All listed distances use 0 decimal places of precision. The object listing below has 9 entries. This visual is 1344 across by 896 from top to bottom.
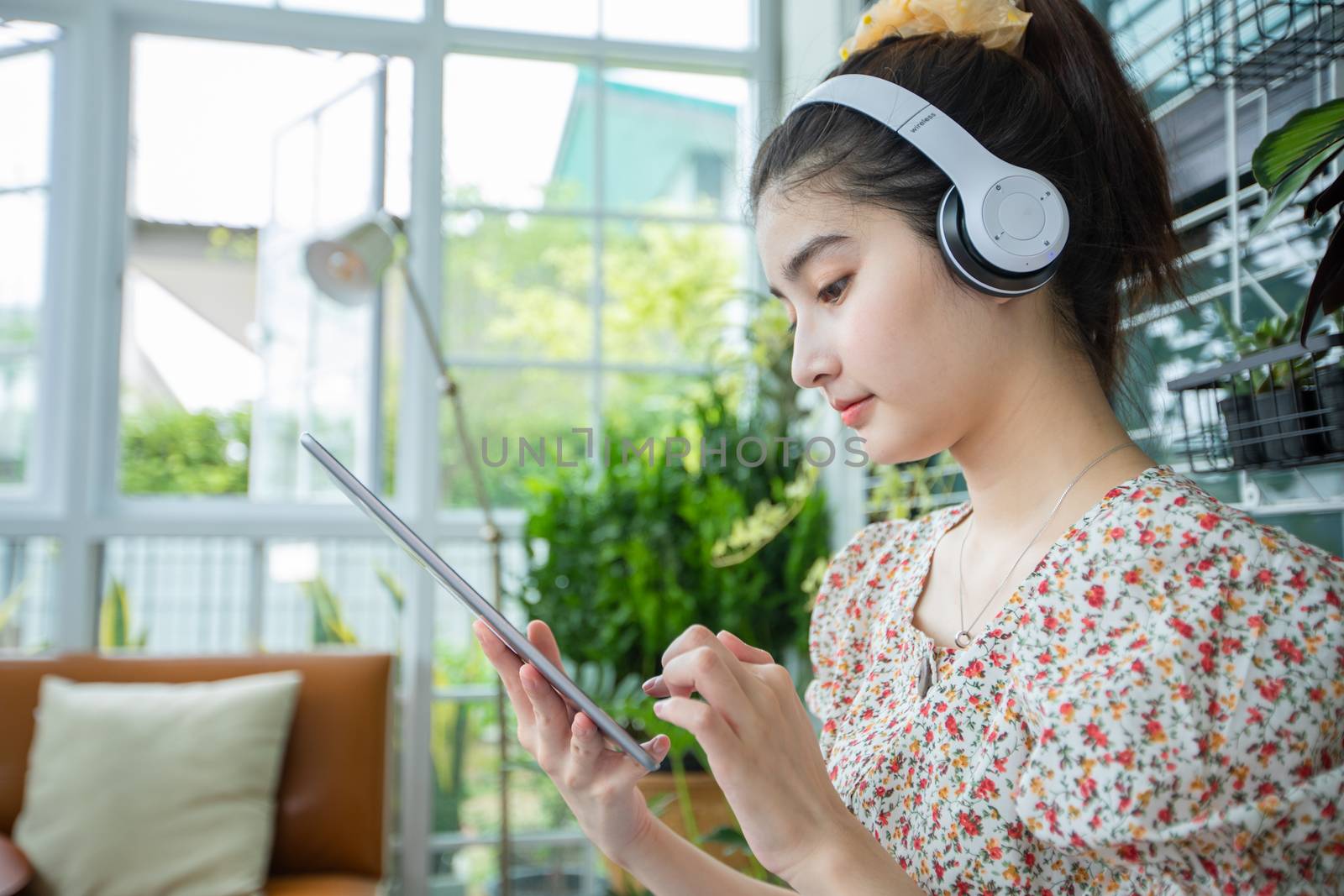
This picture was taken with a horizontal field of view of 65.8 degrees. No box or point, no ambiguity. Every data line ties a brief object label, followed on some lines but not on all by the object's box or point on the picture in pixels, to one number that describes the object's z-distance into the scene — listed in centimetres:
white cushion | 212
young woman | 62
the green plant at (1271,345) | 93
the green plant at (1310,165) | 72
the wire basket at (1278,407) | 88
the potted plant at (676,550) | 241
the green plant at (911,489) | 182
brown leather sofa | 231
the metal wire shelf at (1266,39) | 103
